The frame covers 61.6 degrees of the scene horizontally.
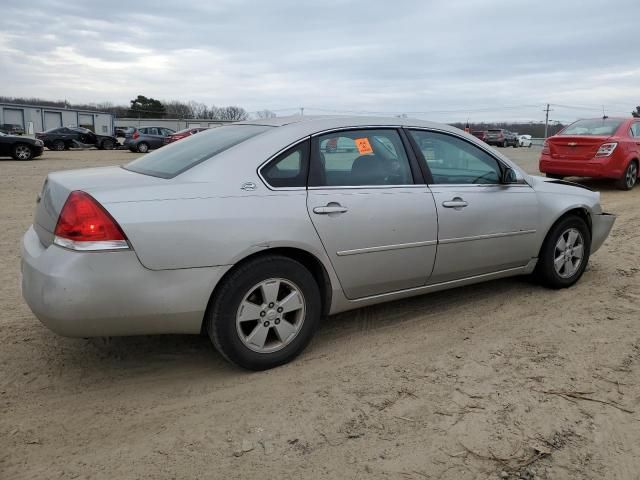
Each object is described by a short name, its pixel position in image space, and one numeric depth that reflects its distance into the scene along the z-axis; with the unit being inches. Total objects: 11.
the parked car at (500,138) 1595.7
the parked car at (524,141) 1755.4
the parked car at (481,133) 1516.2
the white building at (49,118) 2134.6
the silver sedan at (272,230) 108.8
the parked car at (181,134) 925.2
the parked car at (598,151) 412.8
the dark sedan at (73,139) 1154.0
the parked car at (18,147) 771.4
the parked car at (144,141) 1068.5
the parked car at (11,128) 1724.4
